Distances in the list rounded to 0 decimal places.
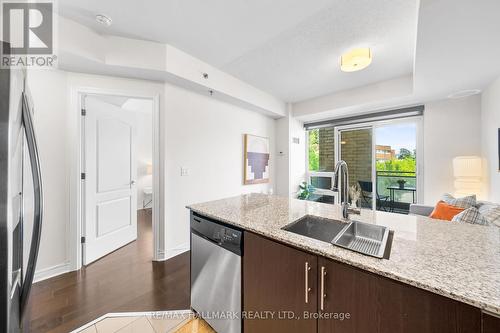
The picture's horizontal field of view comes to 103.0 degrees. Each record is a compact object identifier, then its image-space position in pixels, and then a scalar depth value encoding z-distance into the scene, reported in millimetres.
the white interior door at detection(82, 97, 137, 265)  2377
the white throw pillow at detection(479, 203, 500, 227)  1666
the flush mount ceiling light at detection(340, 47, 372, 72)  2271
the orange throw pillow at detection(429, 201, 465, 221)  2133
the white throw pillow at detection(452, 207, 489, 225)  1599
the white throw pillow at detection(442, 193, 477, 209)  2197
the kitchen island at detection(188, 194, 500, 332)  634
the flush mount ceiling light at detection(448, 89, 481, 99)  2542
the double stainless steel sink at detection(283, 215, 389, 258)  1171
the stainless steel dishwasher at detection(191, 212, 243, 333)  1265
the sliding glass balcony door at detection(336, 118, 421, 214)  3574
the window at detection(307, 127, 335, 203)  4527
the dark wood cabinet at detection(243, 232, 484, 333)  645
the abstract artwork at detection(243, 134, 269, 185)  3750
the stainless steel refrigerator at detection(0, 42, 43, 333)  581
